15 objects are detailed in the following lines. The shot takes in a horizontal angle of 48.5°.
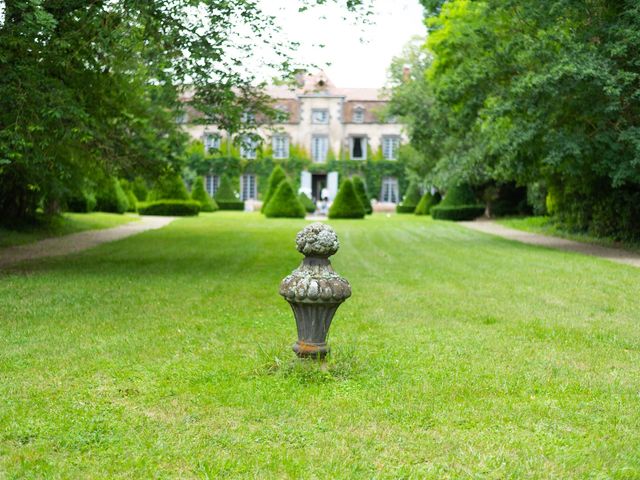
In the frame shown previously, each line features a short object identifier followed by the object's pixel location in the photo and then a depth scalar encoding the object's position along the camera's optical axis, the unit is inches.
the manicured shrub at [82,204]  1191.7
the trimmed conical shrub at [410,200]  1760.6
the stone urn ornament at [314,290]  204.1
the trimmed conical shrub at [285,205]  1326.3
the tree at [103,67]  399.2
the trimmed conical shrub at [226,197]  1729.8
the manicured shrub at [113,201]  1283.2
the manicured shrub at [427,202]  1578.7
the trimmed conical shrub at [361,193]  1572.3
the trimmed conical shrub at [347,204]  1343.5
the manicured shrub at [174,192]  1360.7
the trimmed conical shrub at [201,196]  1557.6
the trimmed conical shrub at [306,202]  1567.4
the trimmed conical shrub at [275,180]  1501.0
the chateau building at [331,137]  2005.4
